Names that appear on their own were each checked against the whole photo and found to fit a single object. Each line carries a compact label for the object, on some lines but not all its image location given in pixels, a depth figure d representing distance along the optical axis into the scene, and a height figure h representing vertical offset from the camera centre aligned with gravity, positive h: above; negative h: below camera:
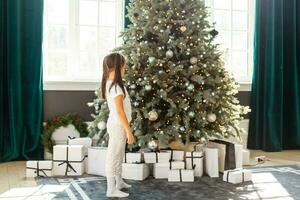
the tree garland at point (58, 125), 5.39 -0.30
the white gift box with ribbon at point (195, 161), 4.68 -0.61
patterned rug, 3.93 -0.80
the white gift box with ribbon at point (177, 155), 4.66 -0.55
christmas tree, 4.73 +0.25
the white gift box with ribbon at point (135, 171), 4.50 -0.70
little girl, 3.67 -0.11
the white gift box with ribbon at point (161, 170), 4.59 -0.70
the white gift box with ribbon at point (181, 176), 4.47 -0.74
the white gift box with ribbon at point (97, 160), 4.65 -0.62
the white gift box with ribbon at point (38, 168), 4.61 -0.69
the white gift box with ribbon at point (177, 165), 4.58 -0.64
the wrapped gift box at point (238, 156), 4.85 -0.58
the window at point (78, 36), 5.79 +0.83
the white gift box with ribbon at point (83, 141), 5.02 -0.45
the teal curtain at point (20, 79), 5.35 +0.25
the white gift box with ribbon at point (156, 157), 4.59 -0.57
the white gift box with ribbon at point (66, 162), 4.67 -0.63
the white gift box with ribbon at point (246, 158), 5.38 -0.67
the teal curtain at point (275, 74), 6.36 +0.39
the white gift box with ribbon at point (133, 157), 4.58 -0.57
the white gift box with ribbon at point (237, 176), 4.40 -0.73
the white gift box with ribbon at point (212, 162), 4.68 -0.63
